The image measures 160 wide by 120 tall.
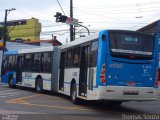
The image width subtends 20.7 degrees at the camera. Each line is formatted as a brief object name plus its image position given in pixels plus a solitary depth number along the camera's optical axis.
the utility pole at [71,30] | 39.74
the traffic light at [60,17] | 35.41
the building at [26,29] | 120.31
